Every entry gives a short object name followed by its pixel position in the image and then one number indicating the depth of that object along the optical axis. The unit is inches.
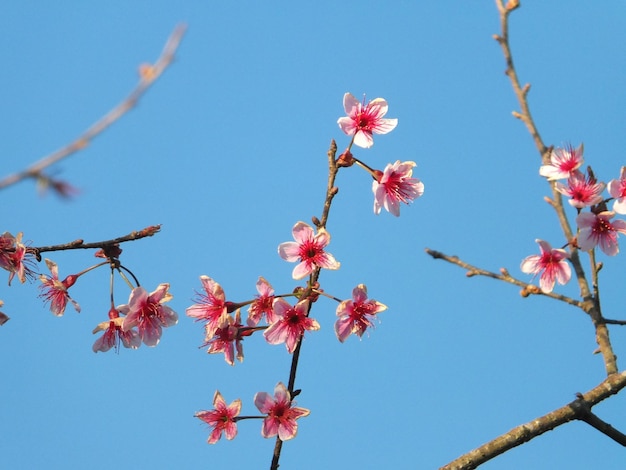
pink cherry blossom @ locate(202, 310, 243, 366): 276.1
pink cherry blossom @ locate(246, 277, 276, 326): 275.6
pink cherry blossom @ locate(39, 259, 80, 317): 307.6
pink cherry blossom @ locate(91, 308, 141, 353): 298.5
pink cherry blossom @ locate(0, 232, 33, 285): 287.6
